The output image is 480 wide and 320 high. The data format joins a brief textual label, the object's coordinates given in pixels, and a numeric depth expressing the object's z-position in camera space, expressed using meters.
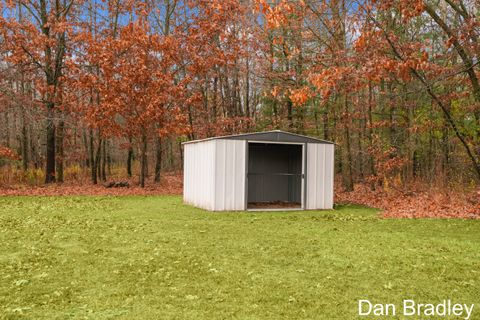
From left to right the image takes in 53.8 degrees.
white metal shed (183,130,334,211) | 12.62
